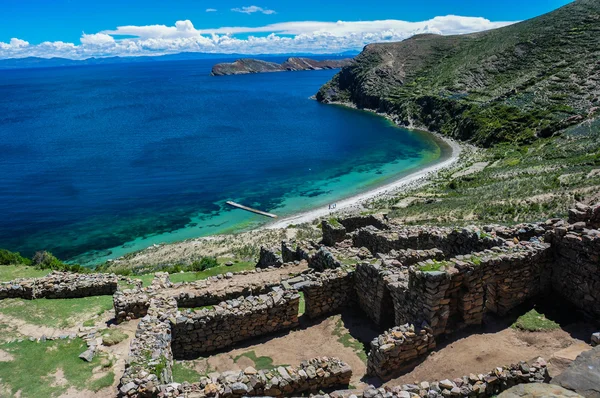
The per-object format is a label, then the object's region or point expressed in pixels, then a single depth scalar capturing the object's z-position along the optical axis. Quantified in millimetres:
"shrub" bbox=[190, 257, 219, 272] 26844
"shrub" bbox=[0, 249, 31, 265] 28172
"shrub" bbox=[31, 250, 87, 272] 26625
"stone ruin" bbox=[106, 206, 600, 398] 11164
